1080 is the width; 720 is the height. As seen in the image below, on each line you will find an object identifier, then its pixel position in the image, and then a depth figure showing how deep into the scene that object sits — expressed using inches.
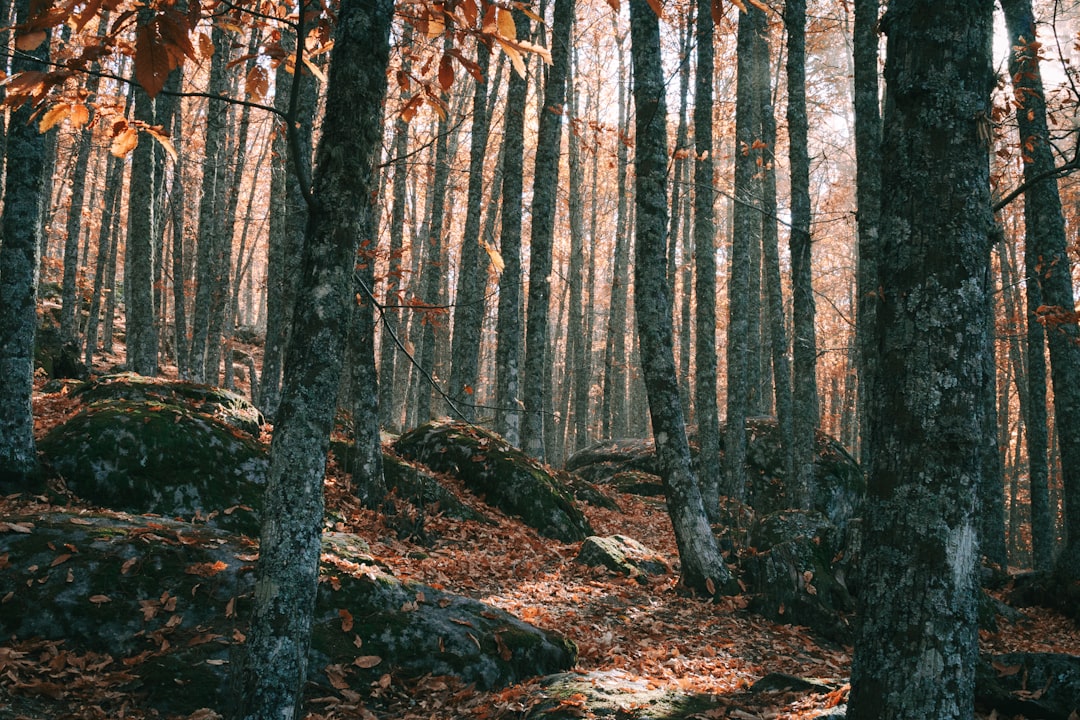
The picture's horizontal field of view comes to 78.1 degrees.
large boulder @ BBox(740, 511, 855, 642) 266.1
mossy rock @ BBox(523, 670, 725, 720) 138.1
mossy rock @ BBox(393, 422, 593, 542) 362.3
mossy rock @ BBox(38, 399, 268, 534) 250.2
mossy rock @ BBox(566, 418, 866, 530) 565.3
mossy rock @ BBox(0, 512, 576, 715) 153.3
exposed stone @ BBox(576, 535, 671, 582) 305.3
